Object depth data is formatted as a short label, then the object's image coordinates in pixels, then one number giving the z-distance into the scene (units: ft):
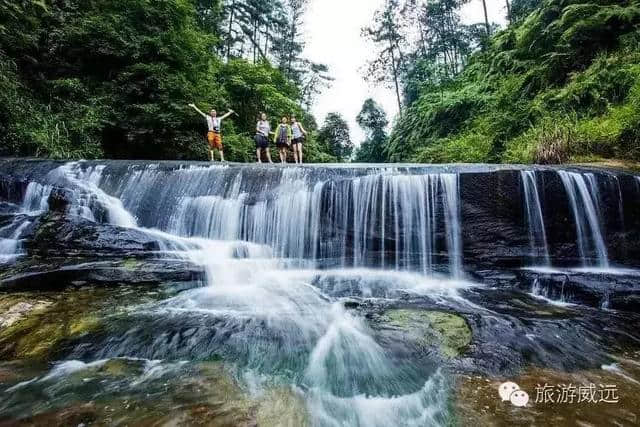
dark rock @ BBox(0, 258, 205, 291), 15.24
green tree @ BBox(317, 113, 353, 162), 114.13
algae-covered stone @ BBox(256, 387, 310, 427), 8.10
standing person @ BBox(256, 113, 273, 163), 34.60
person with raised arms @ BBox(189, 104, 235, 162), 33.24
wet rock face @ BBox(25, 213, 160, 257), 18.45
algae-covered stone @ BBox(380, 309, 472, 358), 11.78
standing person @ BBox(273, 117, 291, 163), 35.01
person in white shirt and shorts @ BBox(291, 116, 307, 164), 34.86
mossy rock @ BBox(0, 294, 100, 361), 11.04
